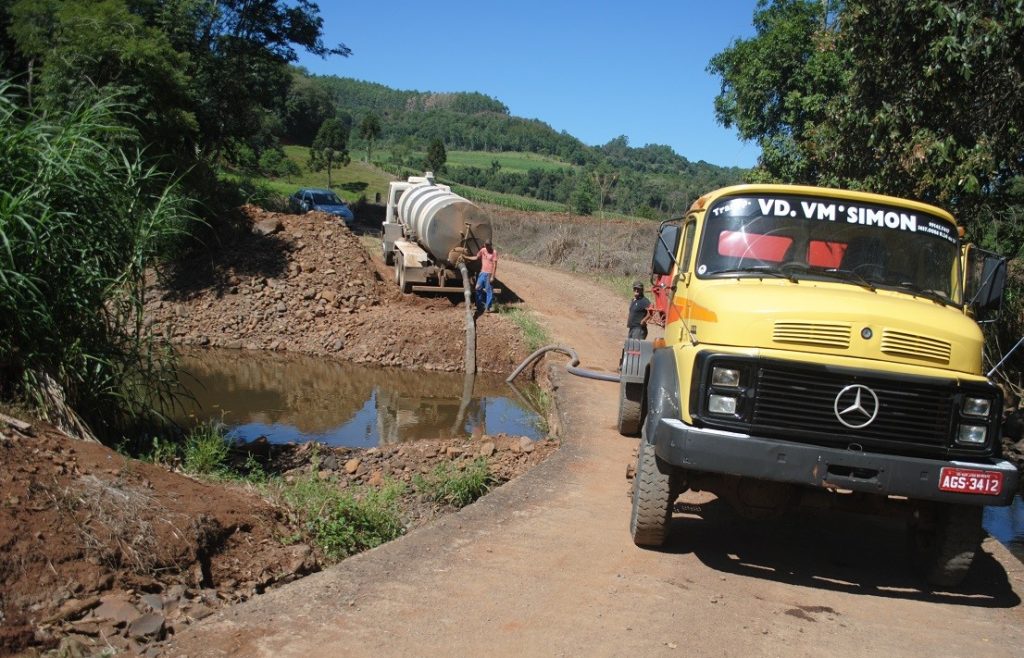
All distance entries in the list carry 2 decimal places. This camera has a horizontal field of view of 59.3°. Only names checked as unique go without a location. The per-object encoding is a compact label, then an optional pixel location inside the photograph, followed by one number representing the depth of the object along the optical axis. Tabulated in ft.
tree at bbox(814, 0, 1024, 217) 32.27
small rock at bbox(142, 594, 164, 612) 16.65
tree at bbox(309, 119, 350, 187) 193.01
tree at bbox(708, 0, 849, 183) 63.46
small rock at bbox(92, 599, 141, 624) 15.80
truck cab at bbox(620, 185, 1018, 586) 18.49
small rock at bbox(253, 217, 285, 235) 69.72
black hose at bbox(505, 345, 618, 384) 45.93
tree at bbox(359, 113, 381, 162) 223.51
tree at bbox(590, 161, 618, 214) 112.19
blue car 106.42
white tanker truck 63.00
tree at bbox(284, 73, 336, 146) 248.52
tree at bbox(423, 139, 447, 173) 198.80
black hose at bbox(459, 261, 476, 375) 55.98
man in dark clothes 42.37
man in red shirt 61.67
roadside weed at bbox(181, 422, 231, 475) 26.45
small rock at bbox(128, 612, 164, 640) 15.38
